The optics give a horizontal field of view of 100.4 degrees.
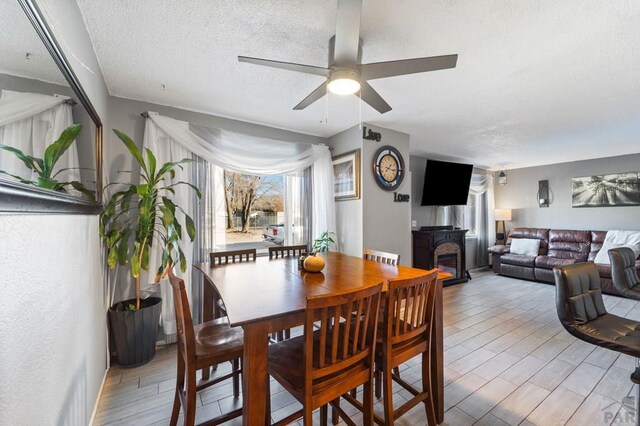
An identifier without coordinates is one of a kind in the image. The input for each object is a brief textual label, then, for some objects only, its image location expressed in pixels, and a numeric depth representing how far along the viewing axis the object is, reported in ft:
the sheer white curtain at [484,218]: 20.97
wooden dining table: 3.79
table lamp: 20.51
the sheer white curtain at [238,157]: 8.86
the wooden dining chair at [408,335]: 4.62
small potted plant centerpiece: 11.79
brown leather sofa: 16.33
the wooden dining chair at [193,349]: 4.43
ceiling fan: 4.61
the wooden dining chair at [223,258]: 7.47
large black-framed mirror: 2.41
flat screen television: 16.47
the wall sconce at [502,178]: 20.96
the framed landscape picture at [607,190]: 15.98
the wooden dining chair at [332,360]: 3.77
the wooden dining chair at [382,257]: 7.83
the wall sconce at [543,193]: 19.48
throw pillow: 17.79
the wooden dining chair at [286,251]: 9.44
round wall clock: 11.69
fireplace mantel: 15.56
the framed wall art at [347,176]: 11.43
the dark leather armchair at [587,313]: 5.30
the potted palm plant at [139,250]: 7.22
